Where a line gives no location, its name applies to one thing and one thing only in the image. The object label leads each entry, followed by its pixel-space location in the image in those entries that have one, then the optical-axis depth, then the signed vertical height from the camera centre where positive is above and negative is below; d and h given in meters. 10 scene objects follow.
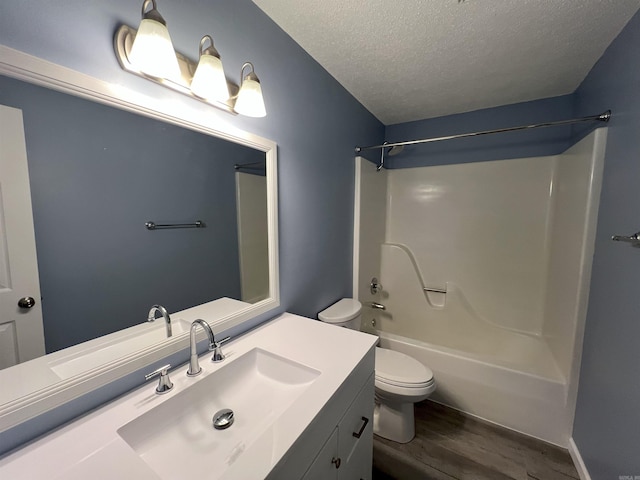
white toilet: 1.47 -1.00
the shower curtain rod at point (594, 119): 1.31 +0.57
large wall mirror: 0.60 -0.02
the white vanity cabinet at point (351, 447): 0.77 -0.84
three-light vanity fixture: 0.69 +0.48
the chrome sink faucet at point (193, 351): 0.83 -0.45
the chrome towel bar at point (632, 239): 0.97 -0.07
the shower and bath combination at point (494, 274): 1.56 -0.47
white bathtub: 1.55 -1.16
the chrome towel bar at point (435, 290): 2.43 -0.69
